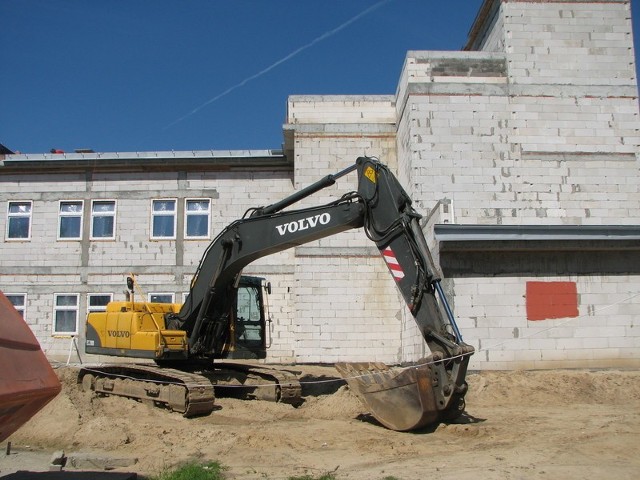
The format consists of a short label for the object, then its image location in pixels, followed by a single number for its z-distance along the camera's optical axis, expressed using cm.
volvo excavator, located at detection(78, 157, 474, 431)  883
